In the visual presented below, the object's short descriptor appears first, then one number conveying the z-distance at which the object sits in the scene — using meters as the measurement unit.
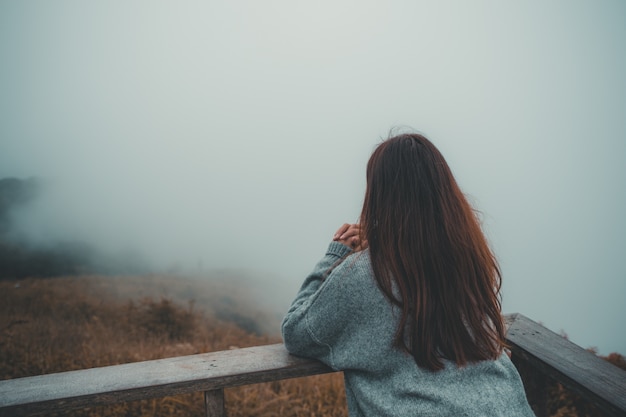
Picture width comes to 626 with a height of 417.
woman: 1.08
